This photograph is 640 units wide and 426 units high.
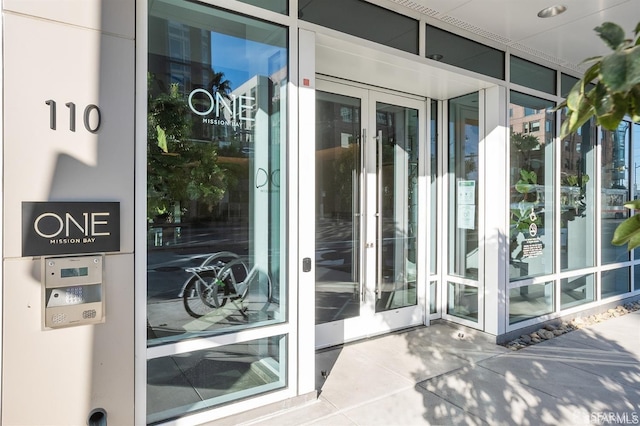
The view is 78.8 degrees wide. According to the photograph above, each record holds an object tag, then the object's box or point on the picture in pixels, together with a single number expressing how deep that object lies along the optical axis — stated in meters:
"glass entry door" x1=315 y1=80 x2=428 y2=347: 3.79
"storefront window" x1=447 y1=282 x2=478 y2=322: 4.27
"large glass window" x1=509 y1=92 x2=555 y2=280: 4.16
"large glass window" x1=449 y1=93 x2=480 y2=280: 4.26
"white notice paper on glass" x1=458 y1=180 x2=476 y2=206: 4.27
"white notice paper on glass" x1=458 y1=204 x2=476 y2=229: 4.27
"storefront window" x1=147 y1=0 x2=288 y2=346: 2.30
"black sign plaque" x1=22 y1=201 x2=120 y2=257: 1.86
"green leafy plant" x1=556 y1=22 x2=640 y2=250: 0.57
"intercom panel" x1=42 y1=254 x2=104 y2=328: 1.89
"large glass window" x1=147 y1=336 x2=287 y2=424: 2.29
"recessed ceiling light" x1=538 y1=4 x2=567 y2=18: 3.19
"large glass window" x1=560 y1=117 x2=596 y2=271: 4.70
